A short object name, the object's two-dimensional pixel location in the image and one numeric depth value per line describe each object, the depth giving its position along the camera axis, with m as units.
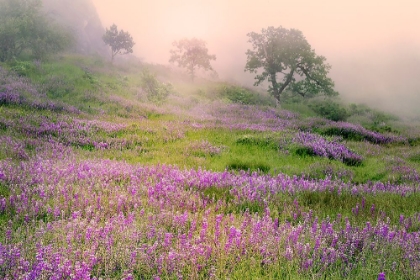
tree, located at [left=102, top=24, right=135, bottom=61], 45.03
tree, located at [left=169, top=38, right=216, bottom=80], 43.53
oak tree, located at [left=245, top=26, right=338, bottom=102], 31.16
